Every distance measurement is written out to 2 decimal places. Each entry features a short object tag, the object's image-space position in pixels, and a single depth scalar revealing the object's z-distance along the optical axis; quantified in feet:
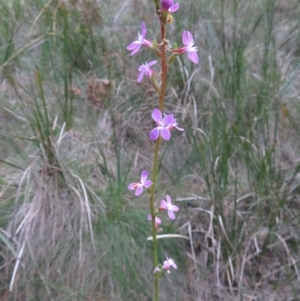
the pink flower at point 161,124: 0.86
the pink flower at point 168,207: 0.97
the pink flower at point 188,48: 0.90
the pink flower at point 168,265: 1.00
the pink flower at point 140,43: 0.91
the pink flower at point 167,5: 0.84
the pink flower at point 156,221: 0.97
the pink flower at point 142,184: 0.92
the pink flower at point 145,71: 0.90
